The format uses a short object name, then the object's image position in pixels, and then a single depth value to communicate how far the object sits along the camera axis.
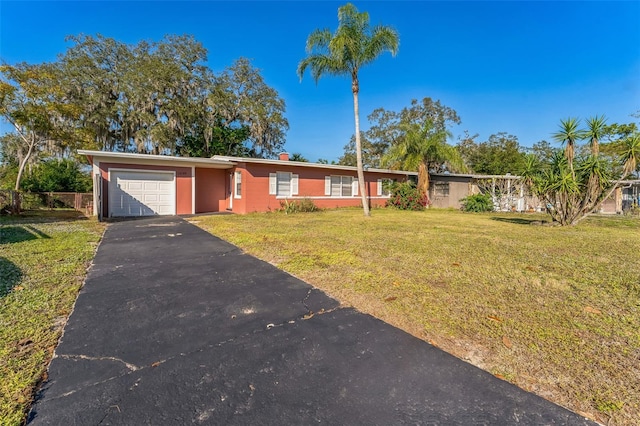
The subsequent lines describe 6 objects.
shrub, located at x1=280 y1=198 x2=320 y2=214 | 14.64
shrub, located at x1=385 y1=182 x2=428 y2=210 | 18.34
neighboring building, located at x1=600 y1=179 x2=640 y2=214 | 19.22
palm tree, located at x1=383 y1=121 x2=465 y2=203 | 17.83
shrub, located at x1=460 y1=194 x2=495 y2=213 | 18.03
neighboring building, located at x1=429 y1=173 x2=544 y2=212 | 19.11
